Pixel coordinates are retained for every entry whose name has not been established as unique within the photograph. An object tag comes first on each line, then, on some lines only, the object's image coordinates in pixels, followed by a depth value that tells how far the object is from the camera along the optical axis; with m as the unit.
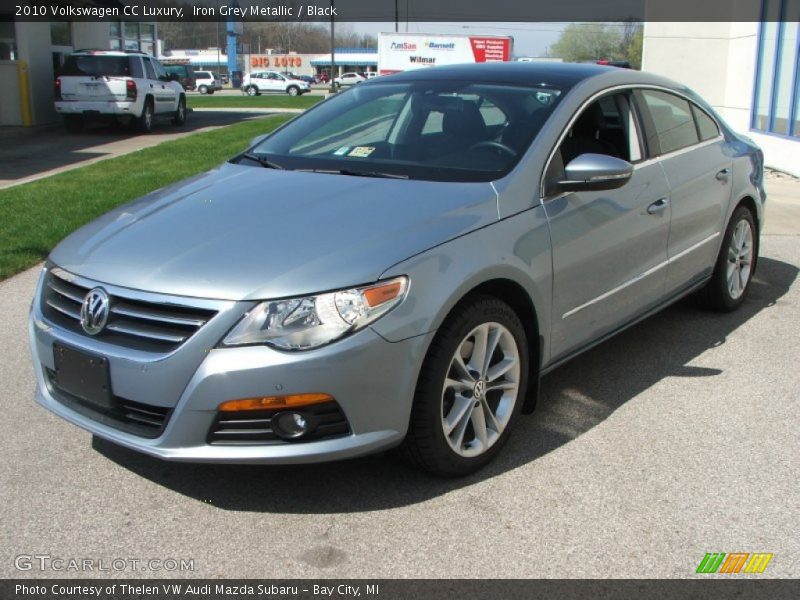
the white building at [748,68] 14.05
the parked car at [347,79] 71.21
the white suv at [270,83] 64.00
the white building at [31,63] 20.28
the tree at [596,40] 68.25
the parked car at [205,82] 64.94
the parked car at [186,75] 63.27
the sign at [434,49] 39.47
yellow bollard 20.31
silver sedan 2.94
